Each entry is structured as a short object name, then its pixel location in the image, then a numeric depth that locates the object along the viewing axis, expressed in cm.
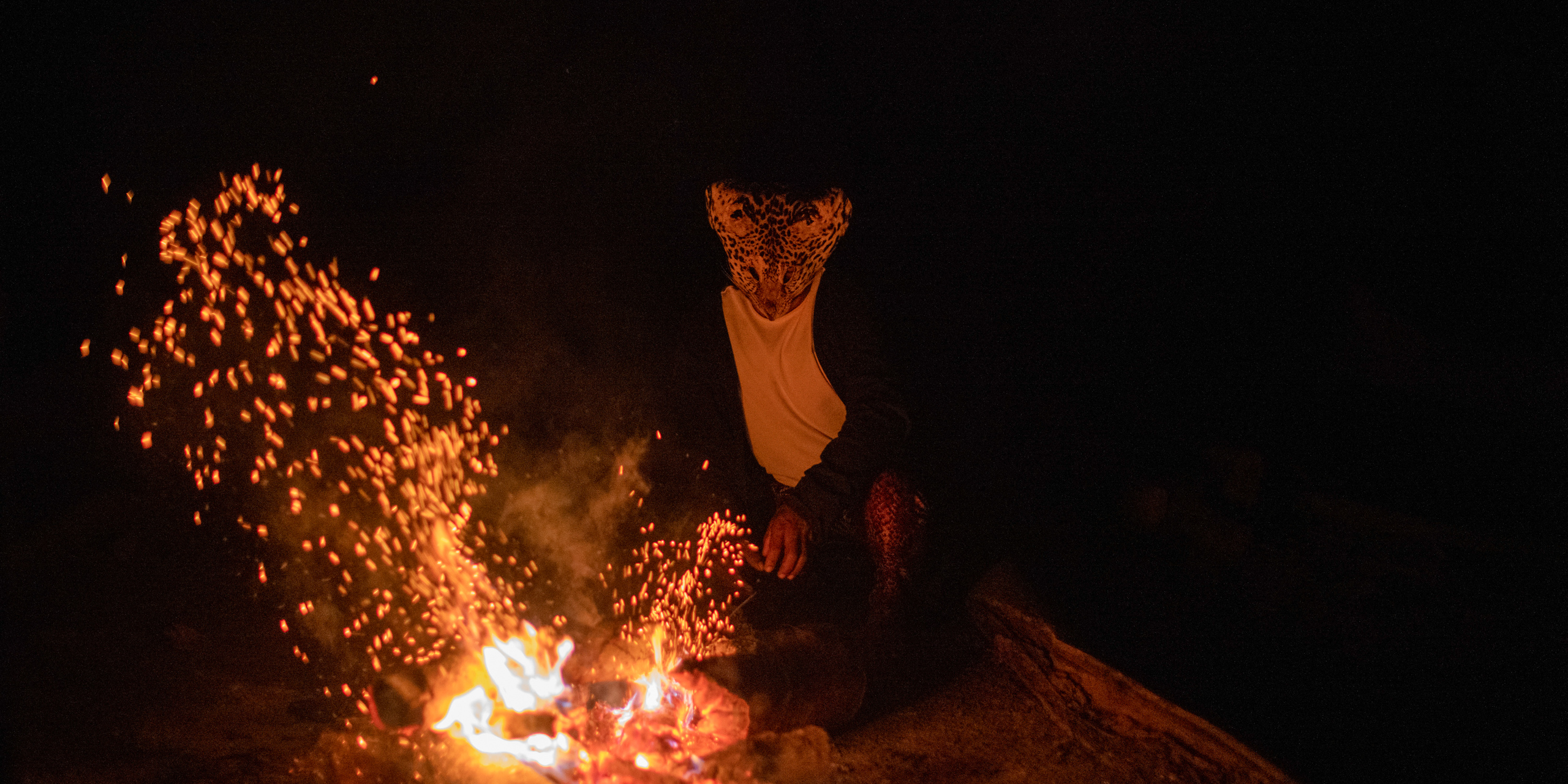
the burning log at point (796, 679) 267
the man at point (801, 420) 323
